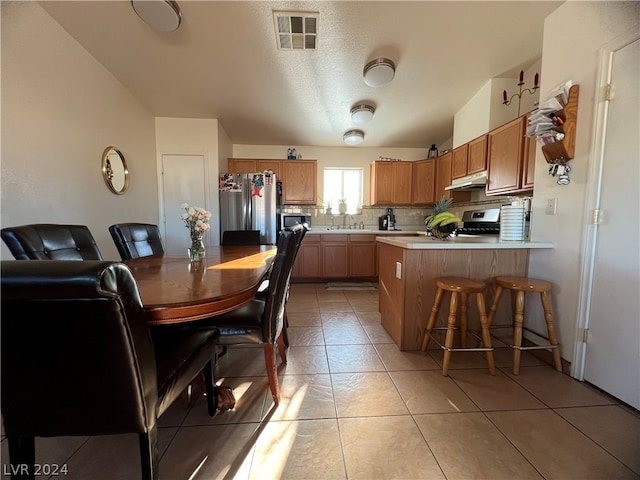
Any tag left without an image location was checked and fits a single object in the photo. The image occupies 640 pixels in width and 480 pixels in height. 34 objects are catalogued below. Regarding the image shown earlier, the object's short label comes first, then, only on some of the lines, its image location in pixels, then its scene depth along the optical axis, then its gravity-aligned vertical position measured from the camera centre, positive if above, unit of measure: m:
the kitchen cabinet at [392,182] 4.19 +0.66
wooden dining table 0.85 -0.28
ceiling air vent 1.87 +1.50
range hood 2.77 +0.48
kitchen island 1.89 -0.36
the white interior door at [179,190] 3.55 +0.40
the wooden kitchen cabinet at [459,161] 3.08 +0.79
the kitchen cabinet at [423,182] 4.08 +0.65
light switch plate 1.78 +0.13
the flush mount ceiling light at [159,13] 1.69 +1.42
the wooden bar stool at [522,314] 1.62 -0.59
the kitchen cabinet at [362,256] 4.04 -0.56
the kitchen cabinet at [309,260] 3.99 -0.63
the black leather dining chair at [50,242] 1.15 -0.14
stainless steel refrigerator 3.63 +0.26
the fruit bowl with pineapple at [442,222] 1.98 +0.00
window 4.61 +0.61
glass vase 1.69 -0.22
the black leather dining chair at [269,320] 1.30 -0.55
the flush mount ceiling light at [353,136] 3.76 +1.26
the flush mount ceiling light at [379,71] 2.30 +1.39
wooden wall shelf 1.62 +0.62
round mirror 2.43 +0.47
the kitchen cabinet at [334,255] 4.02 -0.55
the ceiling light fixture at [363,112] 3.06 +1.33
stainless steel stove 2.85 +0.01
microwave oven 4.02 +0.02
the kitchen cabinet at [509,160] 2.20 +0.59
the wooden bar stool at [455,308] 1.61 -0.57
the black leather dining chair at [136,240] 1.82 -0.18
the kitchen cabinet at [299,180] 4.21 +0.66
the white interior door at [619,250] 1.34 -0.14
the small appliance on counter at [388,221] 4.43 +0.01
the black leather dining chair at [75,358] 0.56 -0.38
